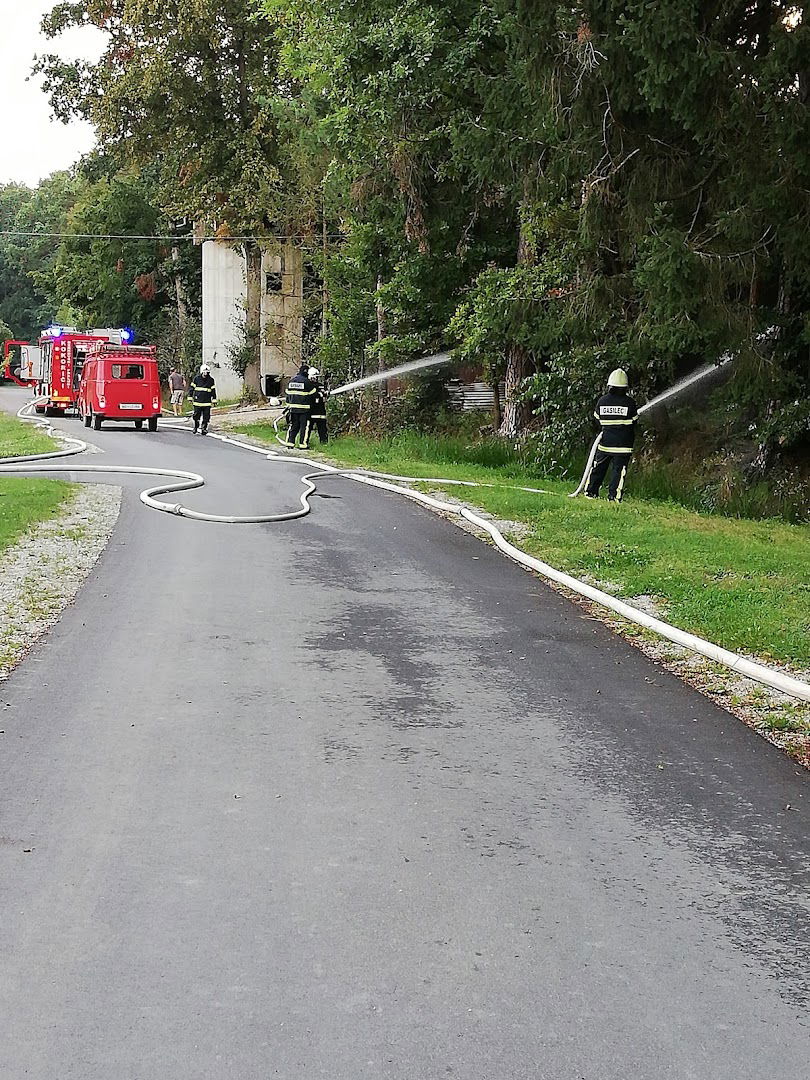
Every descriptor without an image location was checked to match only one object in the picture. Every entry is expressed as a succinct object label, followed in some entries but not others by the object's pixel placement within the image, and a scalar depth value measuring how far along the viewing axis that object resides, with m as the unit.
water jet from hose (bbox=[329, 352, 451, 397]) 29.25
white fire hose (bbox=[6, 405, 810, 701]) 7.83
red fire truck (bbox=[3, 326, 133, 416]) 41.94
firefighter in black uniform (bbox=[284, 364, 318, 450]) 25.69
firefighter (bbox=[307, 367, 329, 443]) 26.83
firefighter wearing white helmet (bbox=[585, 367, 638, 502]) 16.92
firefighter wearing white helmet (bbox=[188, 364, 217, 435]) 33.22
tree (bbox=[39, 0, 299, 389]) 40.12
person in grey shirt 49.16
